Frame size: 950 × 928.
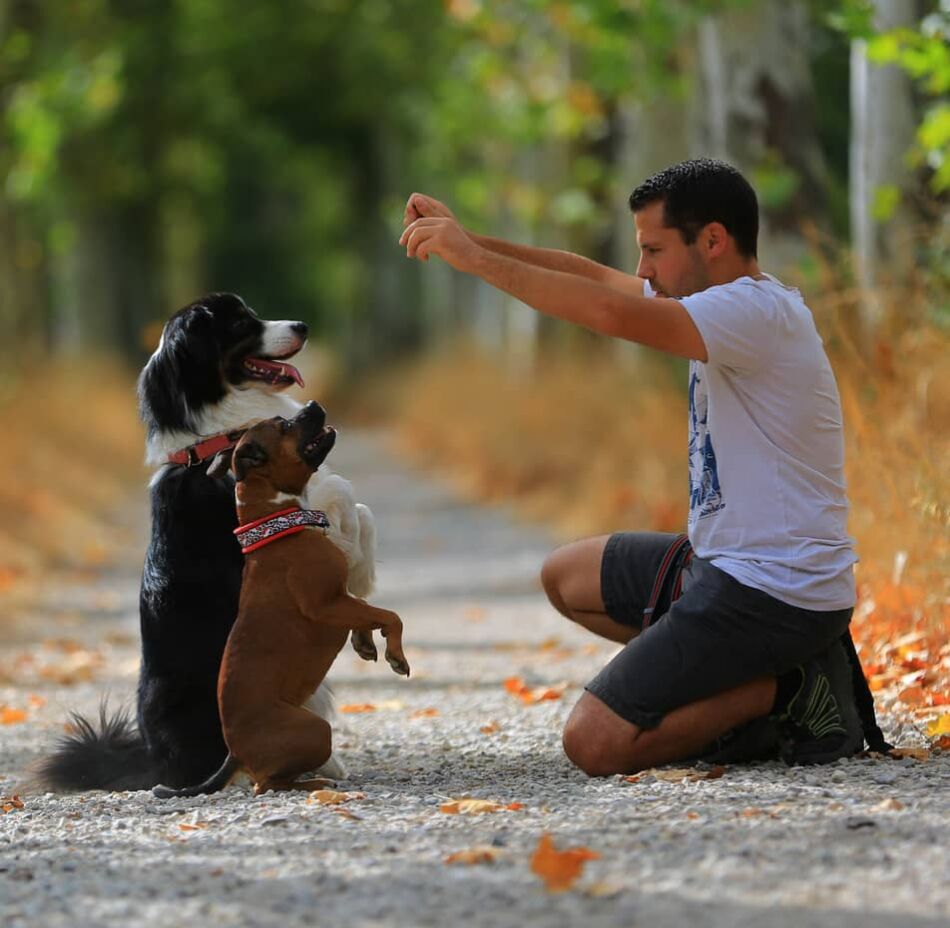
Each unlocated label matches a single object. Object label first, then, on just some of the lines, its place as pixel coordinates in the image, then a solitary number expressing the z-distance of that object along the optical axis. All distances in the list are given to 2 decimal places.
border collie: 9.94
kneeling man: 9.39
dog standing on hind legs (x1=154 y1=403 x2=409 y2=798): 9.30
